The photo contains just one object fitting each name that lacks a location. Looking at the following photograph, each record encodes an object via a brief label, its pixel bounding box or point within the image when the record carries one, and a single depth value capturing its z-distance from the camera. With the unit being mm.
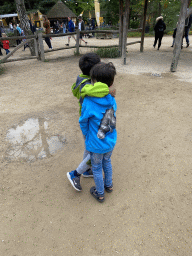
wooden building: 30297
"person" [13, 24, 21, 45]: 13375
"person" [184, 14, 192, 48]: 9500
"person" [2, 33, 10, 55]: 10336
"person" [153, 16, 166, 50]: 9289
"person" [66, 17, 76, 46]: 12470
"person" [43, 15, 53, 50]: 10436
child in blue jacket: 1670
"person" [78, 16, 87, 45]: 13612
